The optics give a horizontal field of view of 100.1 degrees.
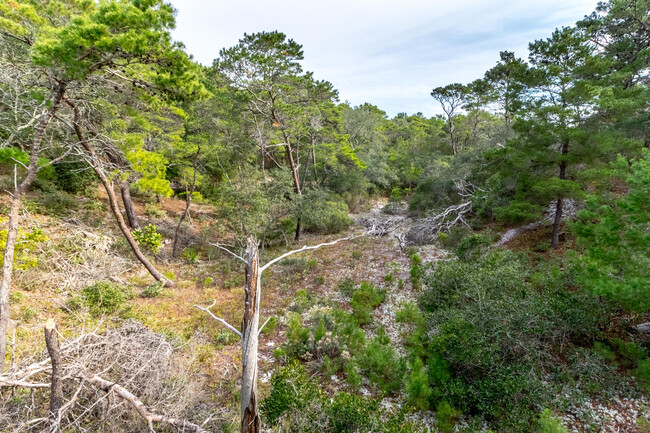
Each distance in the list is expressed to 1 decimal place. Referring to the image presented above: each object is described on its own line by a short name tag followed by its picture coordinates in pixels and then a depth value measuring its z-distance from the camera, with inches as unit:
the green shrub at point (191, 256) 451.8
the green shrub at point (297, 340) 236.7
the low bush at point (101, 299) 261.9
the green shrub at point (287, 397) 151.0
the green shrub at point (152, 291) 327.6
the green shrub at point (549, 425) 124.6
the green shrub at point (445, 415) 162.7
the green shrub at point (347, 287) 348.8
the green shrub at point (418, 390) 175.0
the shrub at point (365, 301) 294.7
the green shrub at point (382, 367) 199.9
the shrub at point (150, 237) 374.3
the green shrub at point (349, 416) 144.3
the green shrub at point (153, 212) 570.8
